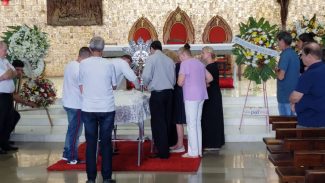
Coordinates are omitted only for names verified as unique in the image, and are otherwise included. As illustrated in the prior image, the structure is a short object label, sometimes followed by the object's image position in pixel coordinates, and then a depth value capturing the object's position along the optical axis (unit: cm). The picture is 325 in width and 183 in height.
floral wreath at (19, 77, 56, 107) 945
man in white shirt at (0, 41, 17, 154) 775
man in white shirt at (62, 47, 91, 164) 708
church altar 1250
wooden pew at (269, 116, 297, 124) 549
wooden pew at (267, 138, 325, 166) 421
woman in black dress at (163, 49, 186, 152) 775
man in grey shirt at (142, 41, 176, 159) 728
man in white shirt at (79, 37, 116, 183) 588
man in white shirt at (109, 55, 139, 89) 655
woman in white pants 726
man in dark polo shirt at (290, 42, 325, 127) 472
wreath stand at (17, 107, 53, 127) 986
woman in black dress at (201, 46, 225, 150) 775
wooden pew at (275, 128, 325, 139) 456
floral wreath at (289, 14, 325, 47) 855
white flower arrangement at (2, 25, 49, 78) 944
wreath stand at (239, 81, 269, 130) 921
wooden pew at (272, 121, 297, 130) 523
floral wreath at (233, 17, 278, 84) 864
